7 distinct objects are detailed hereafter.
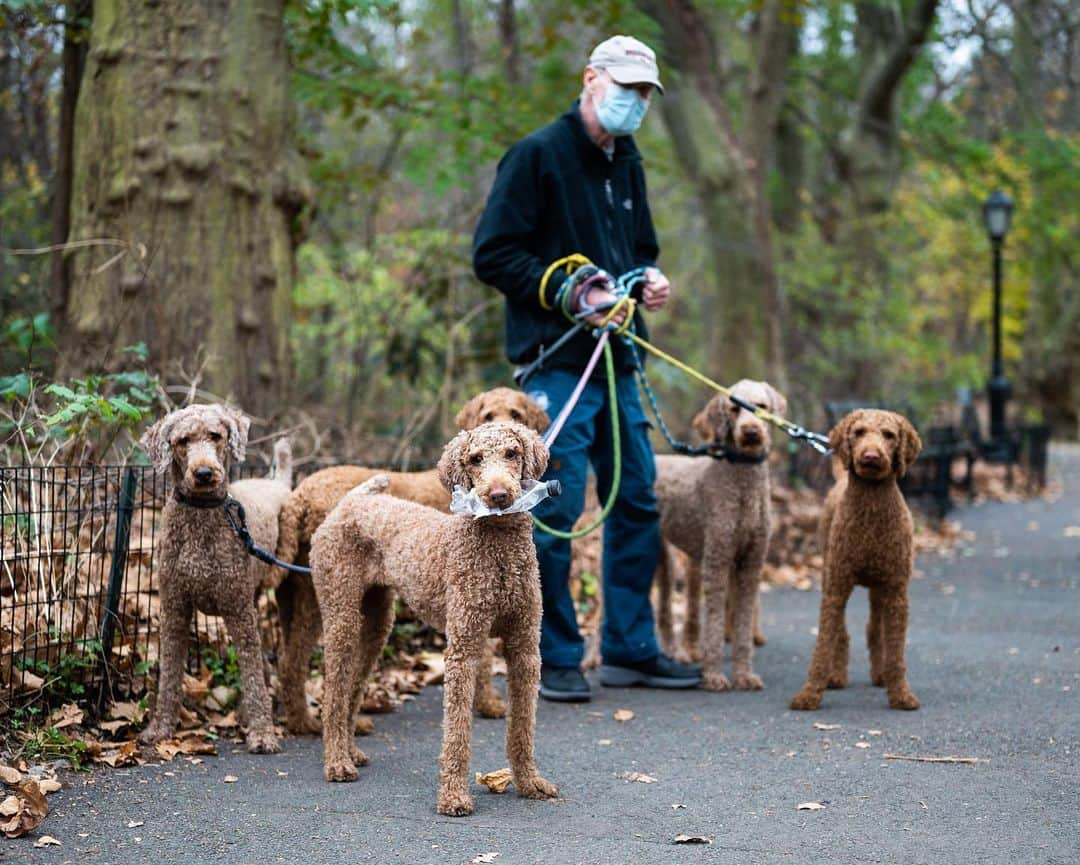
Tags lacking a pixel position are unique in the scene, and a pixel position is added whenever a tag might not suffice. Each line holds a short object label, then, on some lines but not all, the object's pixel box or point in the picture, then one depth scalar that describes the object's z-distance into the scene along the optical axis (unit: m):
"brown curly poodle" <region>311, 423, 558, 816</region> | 3.92
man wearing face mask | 5.57
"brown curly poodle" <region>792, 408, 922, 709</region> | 5.28
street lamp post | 17.11
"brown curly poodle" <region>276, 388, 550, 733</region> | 5.02
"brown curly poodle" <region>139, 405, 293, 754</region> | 4.57
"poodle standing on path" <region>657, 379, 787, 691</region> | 5.86
